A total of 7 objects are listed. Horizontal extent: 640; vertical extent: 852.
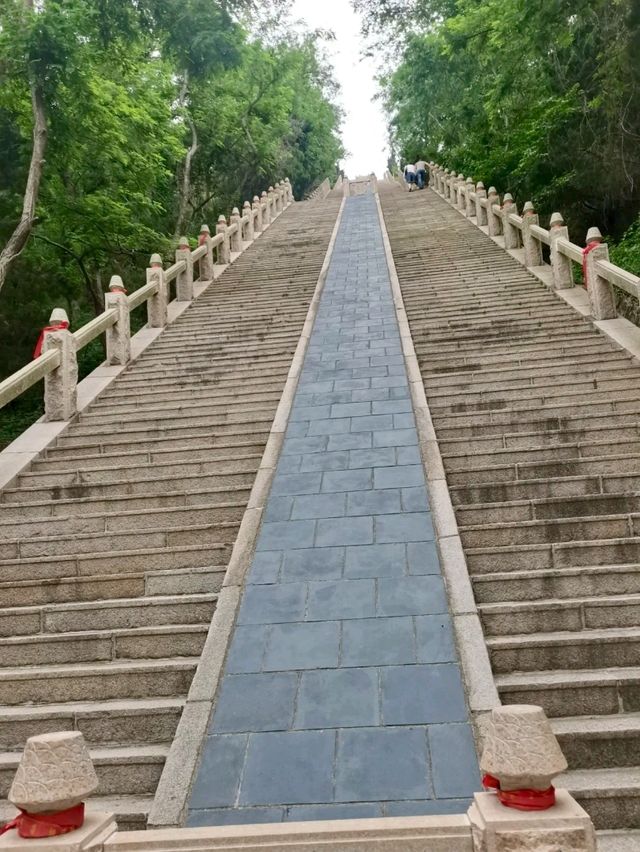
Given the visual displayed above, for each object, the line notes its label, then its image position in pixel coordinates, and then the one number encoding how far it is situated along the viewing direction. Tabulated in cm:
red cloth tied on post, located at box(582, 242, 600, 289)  1028
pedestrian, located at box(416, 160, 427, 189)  3250
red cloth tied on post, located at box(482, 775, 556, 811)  228
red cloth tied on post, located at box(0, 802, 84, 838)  230
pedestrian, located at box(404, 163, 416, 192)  3251
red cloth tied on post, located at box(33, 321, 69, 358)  883
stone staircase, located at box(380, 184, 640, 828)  373
